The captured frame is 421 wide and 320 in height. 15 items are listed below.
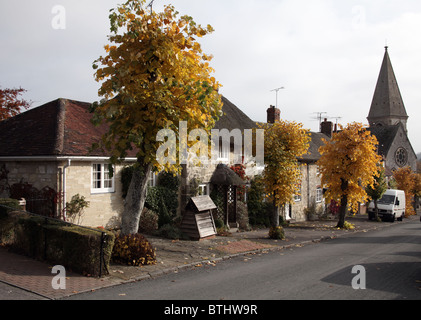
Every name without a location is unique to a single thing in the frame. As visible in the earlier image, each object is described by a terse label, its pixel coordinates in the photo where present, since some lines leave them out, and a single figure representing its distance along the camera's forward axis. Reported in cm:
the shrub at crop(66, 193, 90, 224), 1412
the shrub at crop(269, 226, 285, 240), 1808
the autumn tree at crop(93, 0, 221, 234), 992
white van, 3154
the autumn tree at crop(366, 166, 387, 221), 3053
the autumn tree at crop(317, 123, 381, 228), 2236
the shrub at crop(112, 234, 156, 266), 1060
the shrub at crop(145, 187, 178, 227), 1695
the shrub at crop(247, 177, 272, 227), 2267
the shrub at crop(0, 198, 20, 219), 1140
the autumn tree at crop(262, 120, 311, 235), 1762
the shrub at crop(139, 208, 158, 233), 1647
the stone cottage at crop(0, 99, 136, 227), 1395
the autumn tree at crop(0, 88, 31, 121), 2306
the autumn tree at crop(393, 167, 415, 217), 4169
